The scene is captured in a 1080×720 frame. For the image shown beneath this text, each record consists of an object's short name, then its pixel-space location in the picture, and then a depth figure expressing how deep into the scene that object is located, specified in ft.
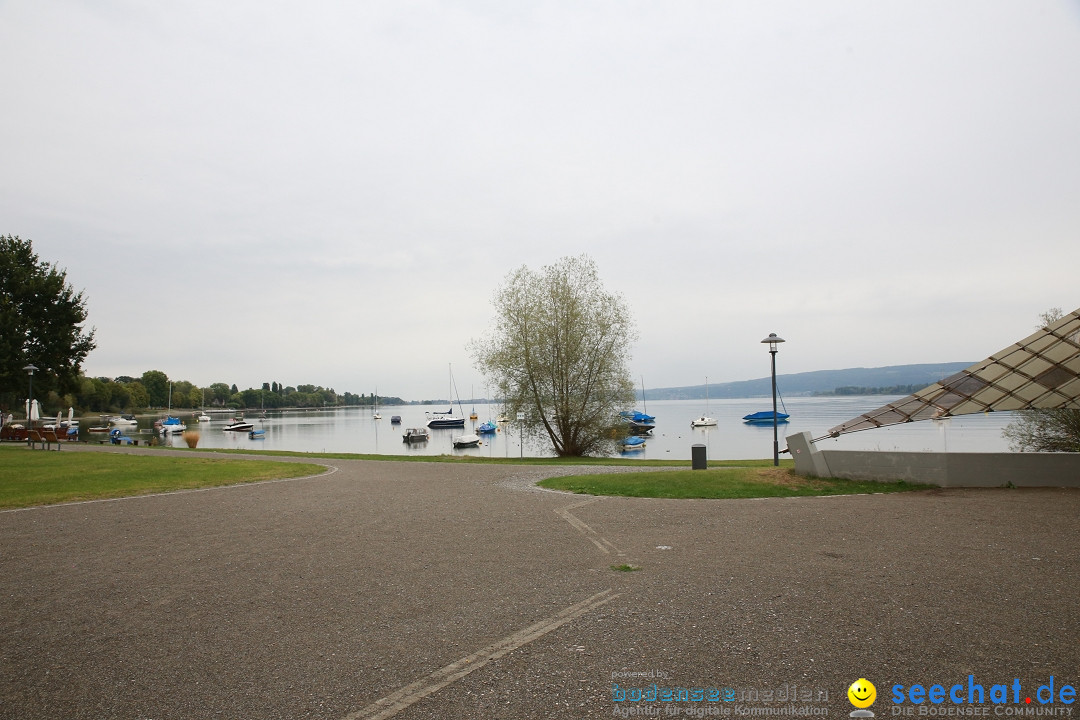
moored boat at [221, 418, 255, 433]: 298.56
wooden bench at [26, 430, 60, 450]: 94.72
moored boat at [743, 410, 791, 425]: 336.70
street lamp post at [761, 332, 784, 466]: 66.59
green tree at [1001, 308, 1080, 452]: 80.59
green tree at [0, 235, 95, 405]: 118.11
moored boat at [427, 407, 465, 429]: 350.43
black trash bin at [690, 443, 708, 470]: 62.64
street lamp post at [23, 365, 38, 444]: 111.79
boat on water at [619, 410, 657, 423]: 279.08
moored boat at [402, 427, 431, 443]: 224.35
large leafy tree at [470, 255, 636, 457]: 110.11
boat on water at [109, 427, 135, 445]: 154.75
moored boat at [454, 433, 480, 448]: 208.74
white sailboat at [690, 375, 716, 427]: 306.35
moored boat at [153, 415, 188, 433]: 288.30
